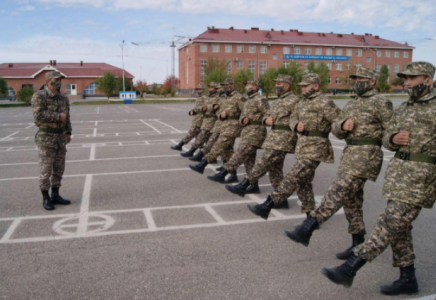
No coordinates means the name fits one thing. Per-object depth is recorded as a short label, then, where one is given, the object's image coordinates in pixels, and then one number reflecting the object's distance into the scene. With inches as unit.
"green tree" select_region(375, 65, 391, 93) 3024.1
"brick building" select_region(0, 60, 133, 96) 2933.1
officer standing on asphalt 256.1
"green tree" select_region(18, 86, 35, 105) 2046.0
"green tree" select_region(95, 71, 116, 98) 2588.6
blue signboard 1973.3
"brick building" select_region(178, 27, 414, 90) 3260.3
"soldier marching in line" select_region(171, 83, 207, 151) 460.8
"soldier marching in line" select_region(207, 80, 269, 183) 295.9
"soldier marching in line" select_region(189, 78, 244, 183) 342.0
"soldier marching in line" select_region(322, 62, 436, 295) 145.2
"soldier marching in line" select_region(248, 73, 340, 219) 211.0
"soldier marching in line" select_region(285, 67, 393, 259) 175.6
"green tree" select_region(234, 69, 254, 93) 2524.6
